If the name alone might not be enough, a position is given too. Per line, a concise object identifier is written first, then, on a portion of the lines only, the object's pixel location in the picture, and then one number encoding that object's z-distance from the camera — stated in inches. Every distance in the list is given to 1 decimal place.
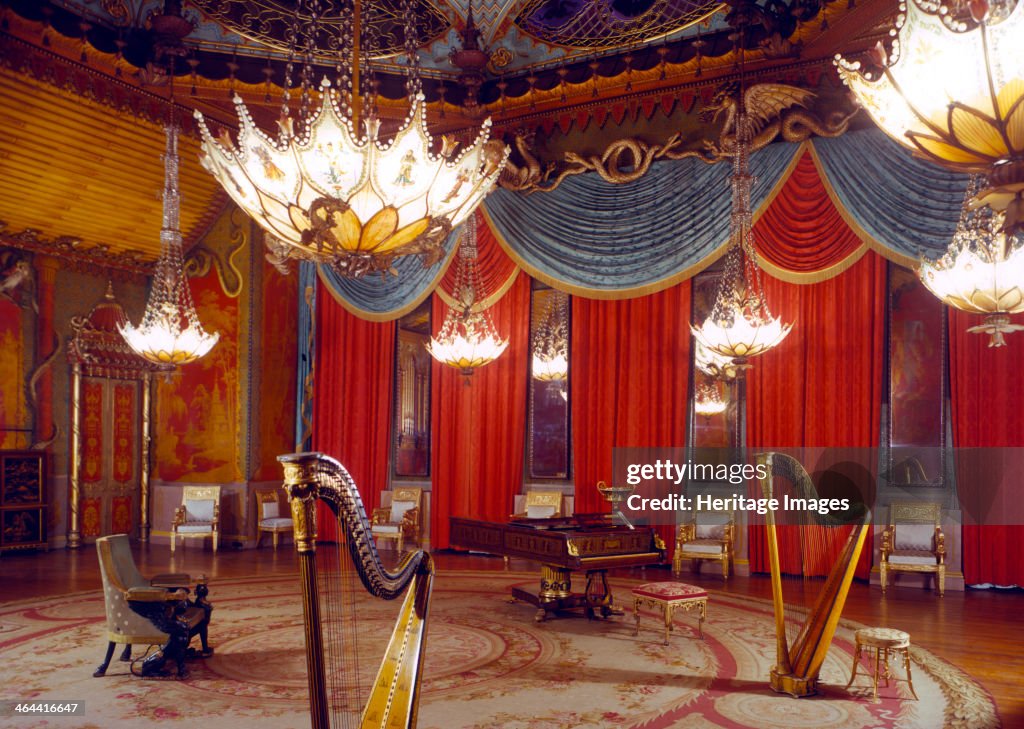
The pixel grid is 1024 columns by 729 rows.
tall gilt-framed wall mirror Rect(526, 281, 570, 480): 388.5
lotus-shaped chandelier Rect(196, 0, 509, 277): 163.0
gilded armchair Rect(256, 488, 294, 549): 406.9
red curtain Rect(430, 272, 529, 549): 391.5
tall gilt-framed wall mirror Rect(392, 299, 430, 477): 427.5
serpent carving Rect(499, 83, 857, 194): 320.5
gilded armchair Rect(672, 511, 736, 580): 331.9
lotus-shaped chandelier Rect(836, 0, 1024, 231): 89.9
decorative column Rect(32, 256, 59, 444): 402.0
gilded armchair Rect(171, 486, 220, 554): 399.5
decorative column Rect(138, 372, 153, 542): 439.8
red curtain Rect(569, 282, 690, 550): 358.9
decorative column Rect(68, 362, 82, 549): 411.8
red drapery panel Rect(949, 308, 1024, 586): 302.7
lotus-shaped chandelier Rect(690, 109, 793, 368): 276.5
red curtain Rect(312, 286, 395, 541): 429.7
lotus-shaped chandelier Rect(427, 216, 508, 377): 341.1
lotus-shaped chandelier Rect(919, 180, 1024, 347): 225.6
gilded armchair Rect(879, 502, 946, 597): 302.4
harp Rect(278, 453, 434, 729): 83.6
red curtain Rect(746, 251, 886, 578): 322.7
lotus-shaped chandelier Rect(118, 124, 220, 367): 314.5
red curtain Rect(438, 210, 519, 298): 388.8
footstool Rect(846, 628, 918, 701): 179.7
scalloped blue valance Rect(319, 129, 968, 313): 304.5
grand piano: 244.5
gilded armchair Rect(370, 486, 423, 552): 390.0
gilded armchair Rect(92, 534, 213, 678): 199.3
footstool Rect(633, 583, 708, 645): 229.3
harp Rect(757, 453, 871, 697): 177.6
